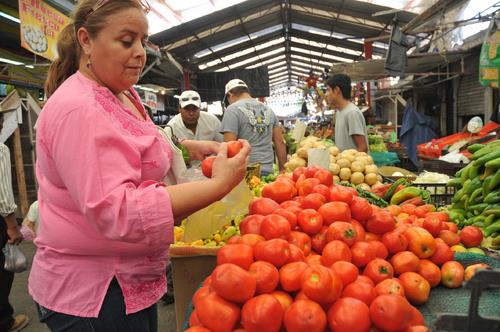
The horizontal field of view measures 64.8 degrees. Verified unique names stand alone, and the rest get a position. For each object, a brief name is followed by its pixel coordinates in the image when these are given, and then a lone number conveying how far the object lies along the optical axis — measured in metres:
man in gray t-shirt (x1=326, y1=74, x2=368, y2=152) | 4.79
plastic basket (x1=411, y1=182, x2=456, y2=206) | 3.39
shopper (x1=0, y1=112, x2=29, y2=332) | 3.67
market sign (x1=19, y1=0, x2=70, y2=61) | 4.45
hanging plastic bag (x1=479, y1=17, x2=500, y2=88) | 5.29
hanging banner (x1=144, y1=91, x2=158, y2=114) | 10.83
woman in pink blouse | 1.08
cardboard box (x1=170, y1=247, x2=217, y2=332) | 2.34
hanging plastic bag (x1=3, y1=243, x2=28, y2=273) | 3.64
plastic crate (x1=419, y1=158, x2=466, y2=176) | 5.97
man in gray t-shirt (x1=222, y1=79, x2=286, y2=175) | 4.71
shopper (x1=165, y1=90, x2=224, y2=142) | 5.37
